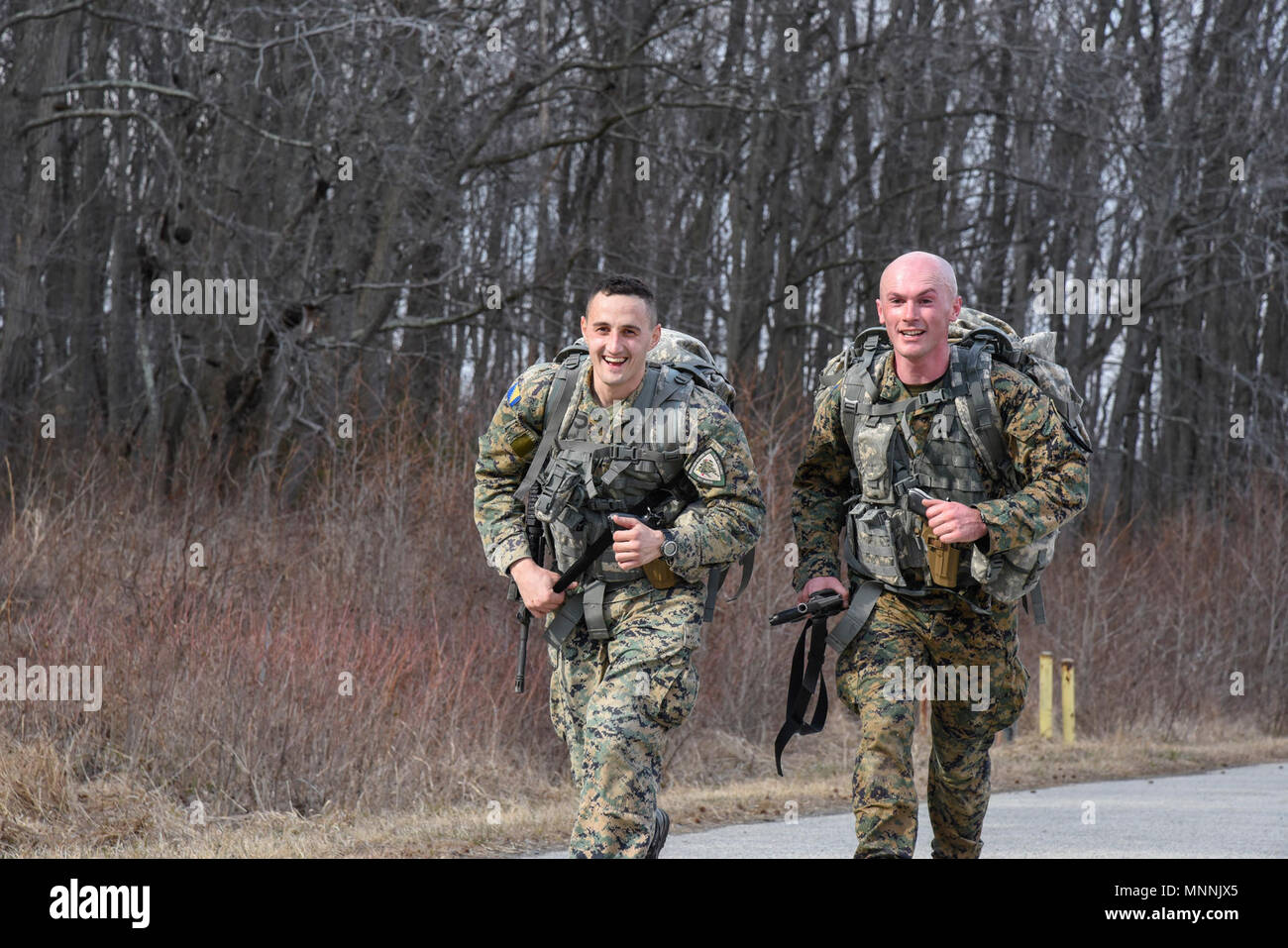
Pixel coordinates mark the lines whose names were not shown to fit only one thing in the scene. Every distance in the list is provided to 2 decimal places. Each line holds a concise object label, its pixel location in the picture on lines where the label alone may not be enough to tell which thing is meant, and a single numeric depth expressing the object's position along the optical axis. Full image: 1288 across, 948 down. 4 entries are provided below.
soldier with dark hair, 5.04
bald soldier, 5.28
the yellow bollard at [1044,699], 14.10
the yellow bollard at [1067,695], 13.88
